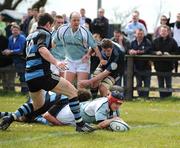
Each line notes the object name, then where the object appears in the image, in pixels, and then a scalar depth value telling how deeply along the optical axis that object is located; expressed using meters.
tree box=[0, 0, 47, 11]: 49.04
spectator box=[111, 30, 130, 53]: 19.78
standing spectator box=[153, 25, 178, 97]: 19.25
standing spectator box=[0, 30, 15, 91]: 20.98
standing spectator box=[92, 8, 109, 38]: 21.64
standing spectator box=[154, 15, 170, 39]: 20.61
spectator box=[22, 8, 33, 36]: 22.17
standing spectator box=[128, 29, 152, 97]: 19.50
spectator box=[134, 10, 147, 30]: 21.16
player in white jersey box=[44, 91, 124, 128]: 11.30
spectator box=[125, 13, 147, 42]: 20.92
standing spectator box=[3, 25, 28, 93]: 20.28
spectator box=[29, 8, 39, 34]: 21.34
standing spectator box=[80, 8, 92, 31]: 21.66
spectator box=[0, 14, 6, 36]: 21.31
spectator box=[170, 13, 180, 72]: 20.09
